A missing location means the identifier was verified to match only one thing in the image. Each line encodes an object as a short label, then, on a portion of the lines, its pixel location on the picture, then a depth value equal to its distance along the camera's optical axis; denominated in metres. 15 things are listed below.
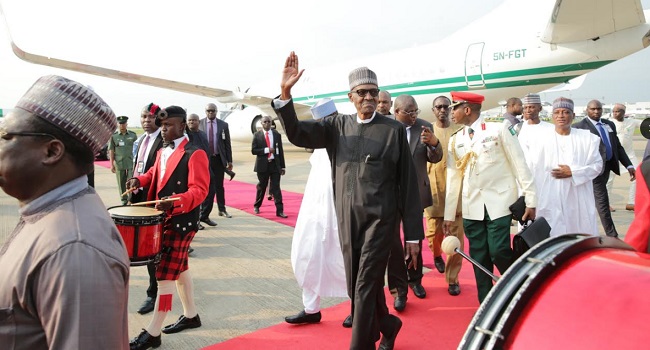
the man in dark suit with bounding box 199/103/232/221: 7.29
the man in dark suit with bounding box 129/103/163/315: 3.64
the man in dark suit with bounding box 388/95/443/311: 3.79
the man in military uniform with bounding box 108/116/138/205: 7.27
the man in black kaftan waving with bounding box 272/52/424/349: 2.77
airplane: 9.66
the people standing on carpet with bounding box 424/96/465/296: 4.55
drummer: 3.15
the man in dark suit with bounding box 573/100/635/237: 5.88
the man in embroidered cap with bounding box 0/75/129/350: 0.97
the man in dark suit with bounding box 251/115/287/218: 7.69
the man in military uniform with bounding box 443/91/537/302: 3.51
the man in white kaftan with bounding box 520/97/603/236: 4.27
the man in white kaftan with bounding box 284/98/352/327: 3.61
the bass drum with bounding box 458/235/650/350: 1.10
